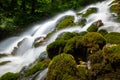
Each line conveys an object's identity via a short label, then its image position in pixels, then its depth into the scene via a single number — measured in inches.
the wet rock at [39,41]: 341.8
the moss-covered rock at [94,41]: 203.9
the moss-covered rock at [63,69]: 166.1
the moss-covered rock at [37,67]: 227.3
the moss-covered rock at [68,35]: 266.7
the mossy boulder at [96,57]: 175.6
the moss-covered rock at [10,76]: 242.2
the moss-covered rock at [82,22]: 356.0
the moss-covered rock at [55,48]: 237.1
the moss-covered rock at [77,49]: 212.1
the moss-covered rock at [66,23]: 365.9
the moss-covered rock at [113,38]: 225.6
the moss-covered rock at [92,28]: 295.1
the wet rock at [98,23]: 309.5
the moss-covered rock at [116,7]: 358.7
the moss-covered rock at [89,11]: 396.2
